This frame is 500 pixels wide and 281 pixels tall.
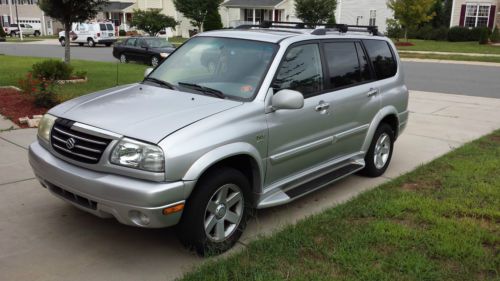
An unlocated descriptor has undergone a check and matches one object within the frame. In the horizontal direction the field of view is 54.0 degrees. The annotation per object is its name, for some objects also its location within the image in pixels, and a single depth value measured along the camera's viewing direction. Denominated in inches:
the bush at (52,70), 471.8
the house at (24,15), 2551.7
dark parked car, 829.8
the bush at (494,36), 1475.1
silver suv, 140.3
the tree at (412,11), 1382.9
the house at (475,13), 1616.6
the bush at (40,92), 353.7
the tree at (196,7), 1679.4
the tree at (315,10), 1605.6
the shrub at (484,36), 1422.2
